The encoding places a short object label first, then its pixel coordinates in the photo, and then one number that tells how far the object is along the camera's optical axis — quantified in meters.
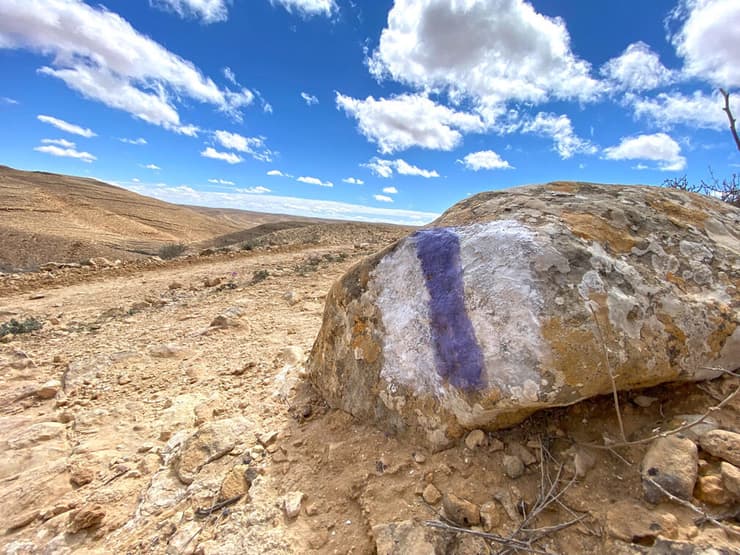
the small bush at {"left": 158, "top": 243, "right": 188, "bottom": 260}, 10.34
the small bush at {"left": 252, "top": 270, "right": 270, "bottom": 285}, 4.70
